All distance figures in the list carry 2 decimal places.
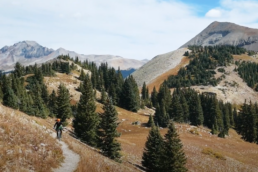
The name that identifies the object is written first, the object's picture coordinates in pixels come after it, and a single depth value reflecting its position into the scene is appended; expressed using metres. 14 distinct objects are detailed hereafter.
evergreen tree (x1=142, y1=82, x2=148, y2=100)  153.40
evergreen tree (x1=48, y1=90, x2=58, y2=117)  77.68
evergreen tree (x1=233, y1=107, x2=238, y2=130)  136.75
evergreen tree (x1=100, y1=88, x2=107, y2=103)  108.14
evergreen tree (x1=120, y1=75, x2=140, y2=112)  119.25
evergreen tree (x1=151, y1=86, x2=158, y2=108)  146.68
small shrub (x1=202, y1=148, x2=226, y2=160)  56.93
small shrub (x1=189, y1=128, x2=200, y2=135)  86.02
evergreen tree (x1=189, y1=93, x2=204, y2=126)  110.75
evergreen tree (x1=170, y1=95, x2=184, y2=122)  101.62
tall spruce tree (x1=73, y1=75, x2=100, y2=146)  41.28
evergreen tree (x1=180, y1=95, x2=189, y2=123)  108.94
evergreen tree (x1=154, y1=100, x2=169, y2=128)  95.25
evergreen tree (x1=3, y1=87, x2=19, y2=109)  58.84
